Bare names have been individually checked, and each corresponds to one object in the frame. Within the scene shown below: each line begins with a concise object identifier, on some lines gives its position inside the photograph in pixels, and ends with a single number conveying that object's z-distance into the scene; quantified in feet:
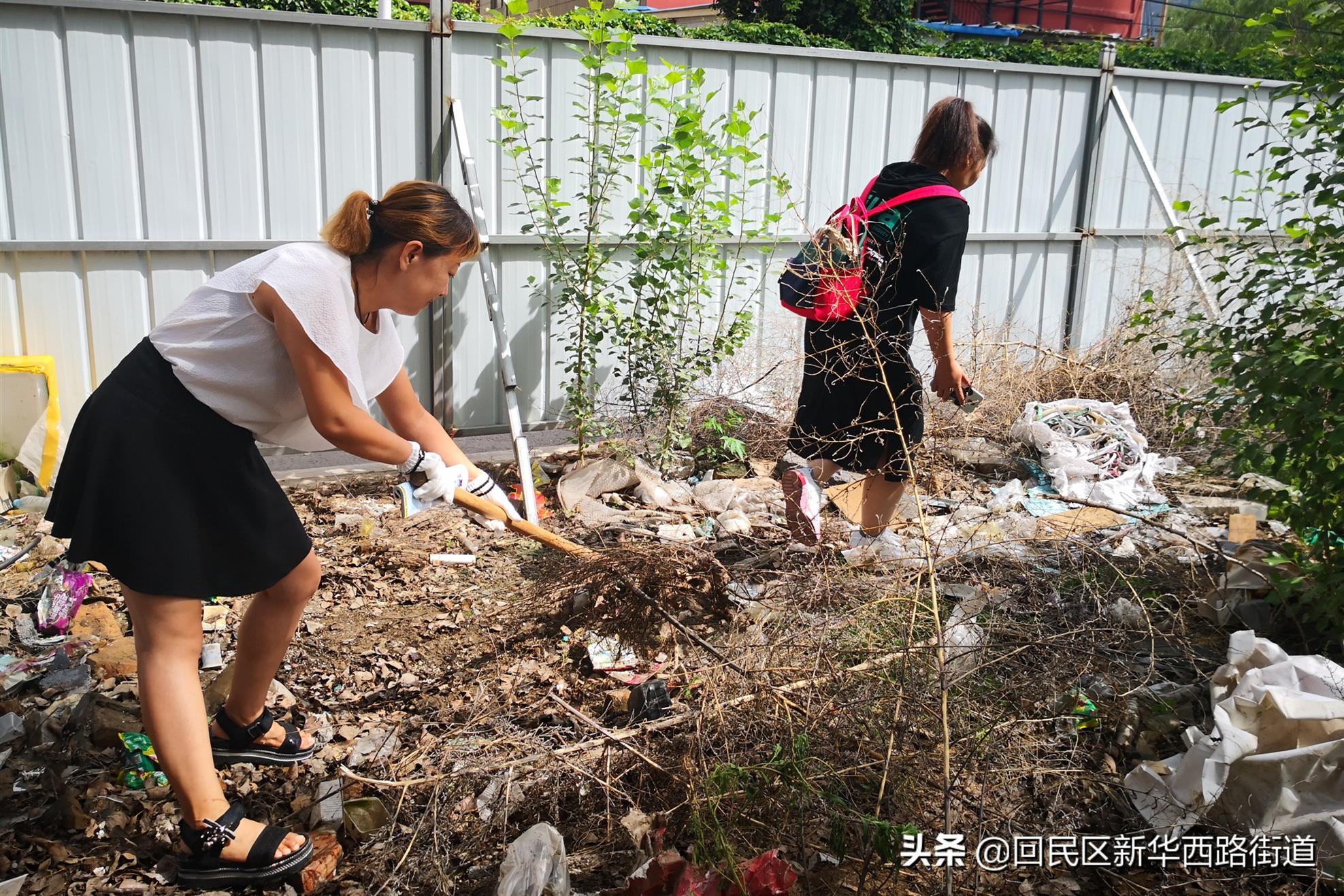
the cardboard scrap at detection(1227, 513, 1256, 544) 13.10
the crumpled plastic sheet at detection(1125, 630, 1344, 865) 7.39
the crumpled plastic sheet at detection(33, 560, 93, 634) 11.08
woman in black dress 11.14
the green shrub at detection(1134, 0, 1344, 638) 9.15
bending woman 7.06
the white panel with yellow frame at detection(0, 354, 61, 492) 14.61
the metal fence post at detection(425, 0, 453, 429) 16.21
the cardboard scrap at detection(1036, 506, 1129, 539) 12.70
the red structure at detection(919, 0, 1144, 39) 61.41
